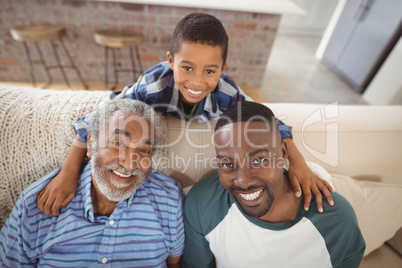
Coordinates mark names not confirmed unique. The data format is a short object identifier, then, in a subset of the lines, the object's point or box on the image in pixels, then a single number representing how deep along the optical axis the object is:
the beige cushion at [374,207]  1.07
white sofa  1.00
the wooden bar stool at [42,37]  2.24
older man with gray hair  0.90
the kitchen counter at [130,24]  2.45
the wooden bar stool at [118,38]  2.34
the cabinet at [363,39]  3.00
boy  0.93
